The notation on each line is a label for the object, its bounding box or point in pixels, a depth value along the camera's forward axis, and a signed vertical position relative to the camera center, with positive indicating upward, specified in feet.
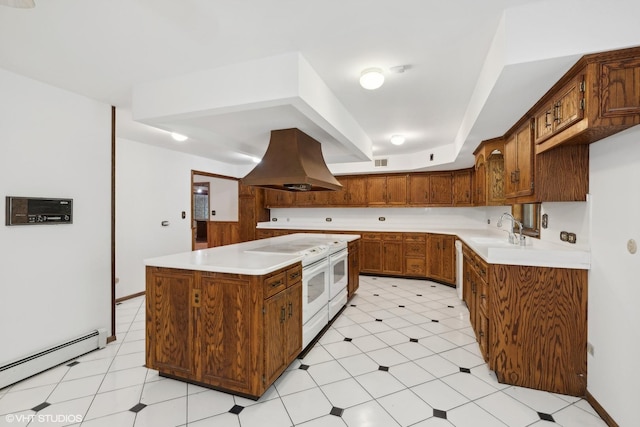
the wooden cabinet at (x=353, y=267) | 13.08 -2.62
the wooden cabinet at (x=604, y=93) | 4.90 +2.14
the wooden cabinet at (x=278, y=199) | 21.50 +0.98
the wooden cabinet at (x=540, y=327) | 6.68 -2.76
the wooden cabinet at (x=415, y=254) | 17.12 -2.51
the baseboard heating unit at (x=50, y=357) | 7.04 -3.99
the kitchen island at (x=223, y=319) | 6.41 -2.57
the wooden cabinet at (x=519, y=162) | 8.11 +1.59
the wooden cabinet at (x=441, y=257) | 15.89 -2.56
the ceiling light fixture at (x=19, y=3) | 3.58 +2.62
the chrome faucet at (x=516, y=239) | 8.57 -0.84
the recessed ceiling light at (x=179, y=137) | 11.78 +3.12
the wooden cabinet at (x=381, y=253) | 17.69 -2.58
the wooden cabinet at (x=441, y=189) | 17.72 +1.48
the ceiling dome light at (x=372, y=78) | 7.23 +3.42
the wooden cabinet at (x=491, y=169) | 10.97 +1.93
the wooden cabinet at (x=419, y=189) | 18.21 +1.49
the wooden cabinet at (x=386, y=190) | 18.75 +1.49
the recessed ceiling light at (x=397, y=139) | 13.41 +3.47
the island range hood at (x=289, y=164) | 9.24 +1.64
